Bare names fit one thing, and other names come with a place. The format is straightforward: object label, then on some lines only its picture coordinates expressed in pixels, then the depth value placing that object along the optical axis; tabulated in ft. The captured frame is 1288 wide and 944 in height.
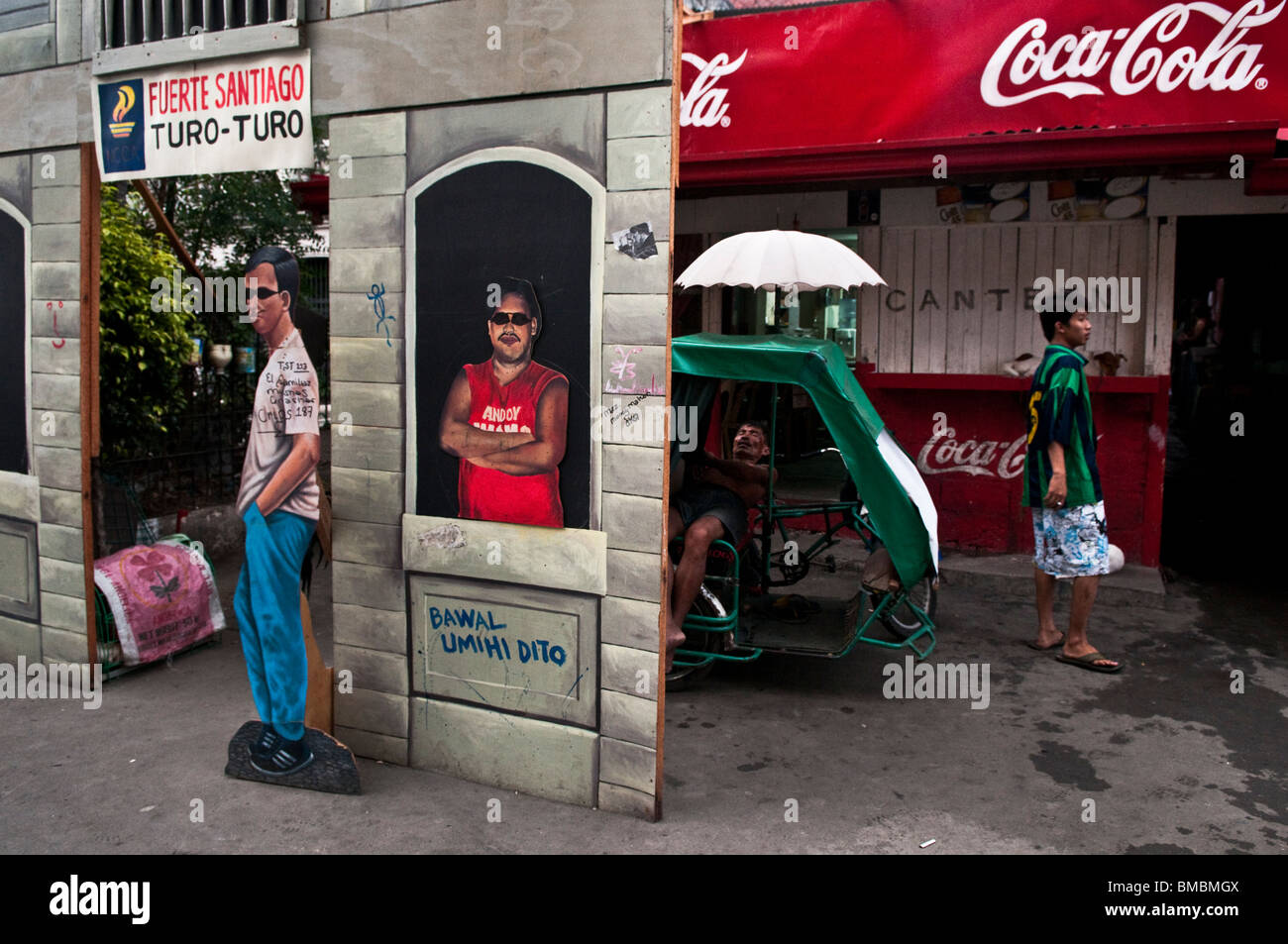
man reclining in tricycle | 18.76
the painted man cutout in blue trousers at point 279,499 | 14.88
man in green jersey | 20.74
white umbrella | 24.71
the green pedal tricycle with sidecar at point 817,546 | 18.10
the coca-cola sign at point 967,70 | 24.75
